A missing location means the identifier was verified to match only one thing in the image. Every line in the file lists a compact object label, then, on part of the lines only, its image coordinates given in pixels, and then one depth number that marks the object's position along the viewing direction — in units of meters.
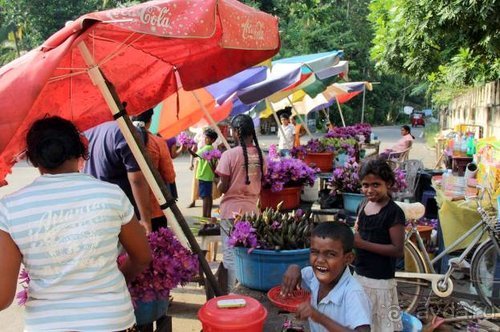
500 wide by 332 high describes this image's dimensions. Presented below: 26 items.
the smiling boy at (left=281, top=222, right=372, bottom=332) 1.78
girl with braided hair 4.18
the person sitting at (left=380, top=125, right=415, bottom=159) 11.09
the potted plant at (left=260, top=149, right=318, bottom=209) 4.56
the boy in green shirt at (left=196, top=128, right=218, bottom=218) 7.88
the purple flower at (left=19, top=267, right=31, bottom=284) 2.20
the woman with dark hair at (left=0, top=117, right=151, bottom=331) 1.75
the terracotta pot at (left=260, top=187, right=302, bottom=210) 4.68
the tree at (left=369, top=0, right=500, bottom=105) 6.23
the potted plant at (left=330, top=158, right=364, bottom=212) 4.80
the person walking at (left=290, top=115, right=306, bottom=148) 11.68
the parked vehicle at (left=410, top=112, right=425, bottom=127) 41.19
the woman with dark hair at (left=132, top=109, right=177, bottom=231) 4.08
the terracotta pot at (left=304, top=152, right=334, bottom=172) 6.81
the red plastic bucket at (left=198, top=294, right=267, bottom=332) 1.93
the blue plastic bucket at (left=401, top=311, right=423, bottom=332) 2.73
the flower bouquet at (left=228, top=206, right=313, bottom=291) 2.78
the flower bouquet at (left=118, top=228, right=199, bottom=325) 2.42
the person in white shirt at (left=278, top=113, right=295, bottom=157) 10.66
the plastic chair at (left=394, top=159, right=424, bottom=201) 6.52
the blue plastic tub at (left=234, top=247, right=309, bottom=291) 2.76
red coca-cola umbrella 1.78
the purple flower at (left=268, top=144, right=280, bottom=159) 6.29
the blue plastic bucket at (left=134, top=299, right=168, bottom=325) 2.51
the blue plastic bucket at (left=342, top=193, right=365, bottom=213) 4.75
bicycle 4.06
